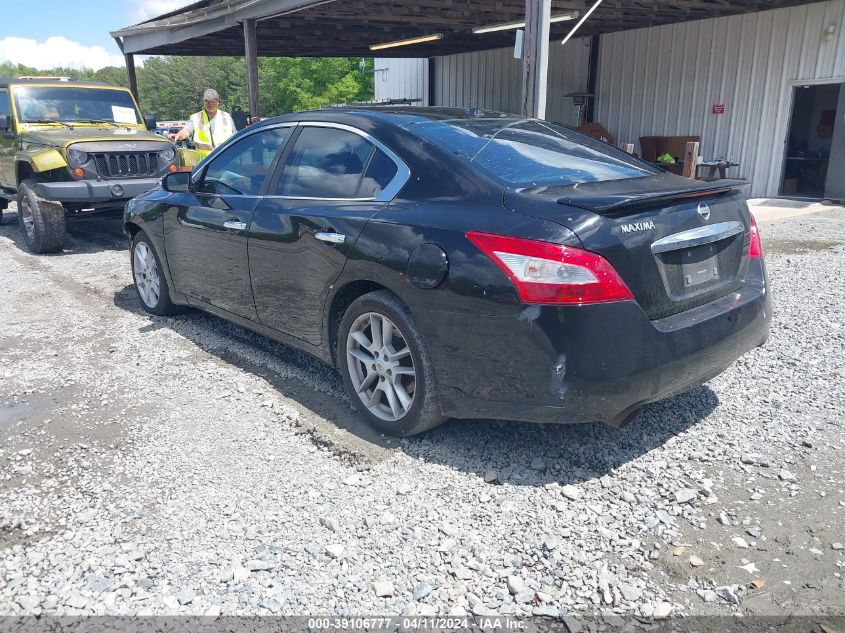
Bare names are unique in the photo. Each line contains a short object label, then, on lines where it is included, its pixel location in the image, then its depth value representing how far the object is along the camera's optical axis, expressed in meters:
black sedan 2.63
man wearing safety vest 8.85
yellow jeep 8.02
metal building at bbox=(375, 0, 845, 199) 12.41
